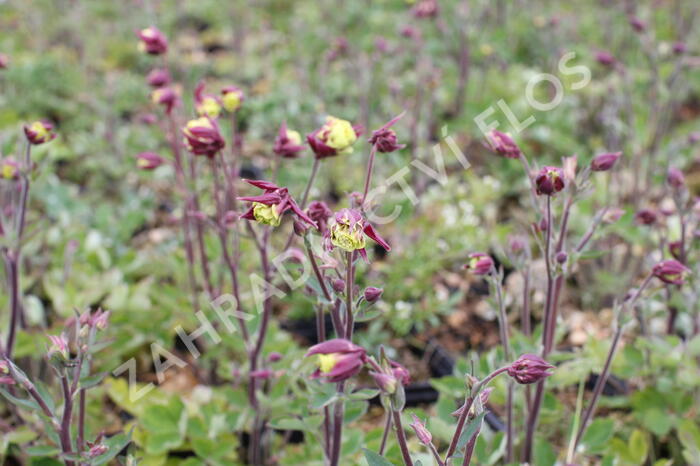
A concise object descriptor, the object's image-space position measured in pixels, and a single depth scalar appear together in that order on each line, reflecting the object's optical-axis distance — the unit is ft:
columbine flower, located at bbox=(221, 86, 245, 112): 3.83
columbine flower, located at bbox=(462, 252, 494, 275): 3.57
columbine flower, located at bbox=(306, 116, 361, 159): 3.42
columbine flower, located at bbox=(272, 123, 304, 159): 3.75
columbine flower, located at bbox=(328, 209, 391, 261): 3.11
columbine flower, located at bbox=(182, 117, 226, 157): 3.60
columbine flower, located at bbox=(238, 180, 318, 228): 3.13
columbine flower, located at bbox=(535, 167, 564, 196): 3.40
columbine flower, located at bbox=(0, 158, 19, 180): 3.89
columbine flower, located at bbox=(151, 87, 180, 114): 4.04
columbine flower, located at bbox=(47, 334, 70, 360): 3.33
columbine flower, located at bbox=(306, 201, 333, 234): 3.35
